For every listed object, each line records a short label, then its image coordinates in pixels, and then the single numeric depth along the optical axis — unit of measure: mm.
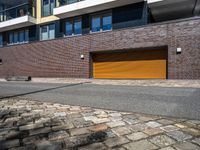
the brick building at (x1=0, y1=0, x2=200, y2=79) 11938
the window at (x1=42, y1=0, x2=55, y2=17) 19497
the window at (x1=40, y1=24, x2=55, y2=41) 19534
